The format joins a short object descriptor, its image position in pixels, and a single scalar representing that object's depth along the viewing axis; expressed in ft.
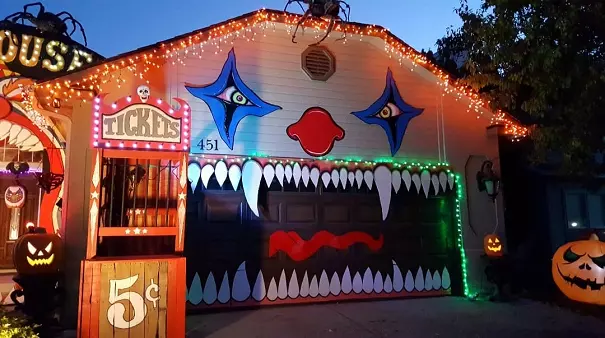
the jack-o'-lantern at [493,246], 25.72
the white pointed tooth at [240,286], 22.91
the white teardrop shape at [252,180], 23.17
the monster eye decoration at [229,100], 23.06
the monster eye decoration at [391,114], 26.43
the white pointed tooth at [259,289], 23.30
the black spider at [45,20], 30.63
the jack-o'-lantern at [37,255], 18.60
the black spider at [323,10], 23.79
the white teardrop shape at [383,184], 25.91
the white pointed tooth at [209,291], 22.33
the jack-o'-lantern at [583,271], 23.93
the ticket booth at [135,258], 15.51
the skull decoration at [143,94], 16.63
